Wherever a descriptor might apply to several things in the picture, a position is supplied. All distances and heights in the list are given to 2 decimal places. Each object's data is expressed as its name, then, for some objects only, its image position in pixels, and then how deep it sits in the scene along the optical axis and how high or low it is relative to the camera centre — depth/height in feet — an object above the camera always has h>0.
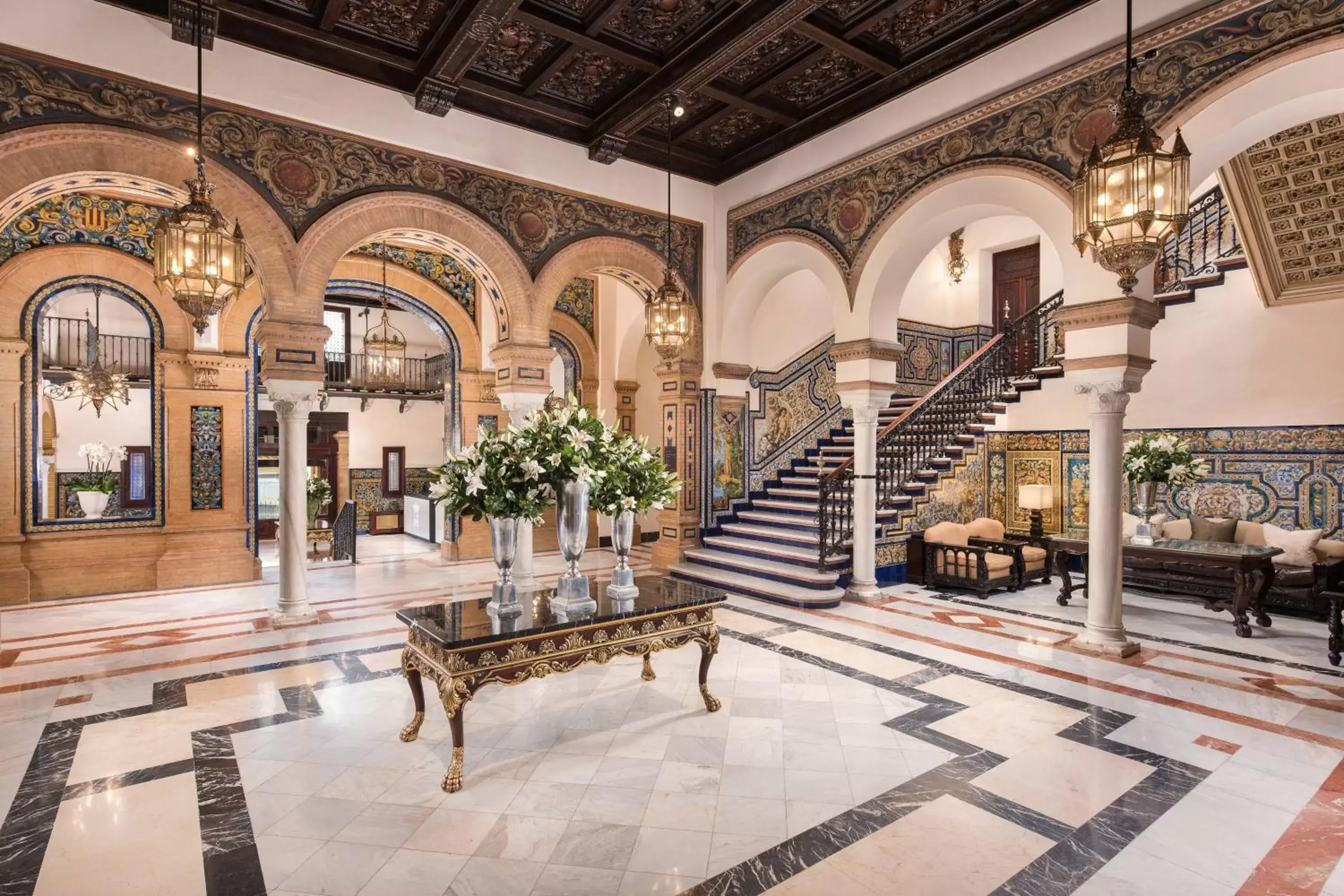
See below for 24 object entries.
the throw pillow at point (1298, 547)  21.48 -3.53
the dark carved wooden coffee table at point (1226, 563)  19.15 -3.70
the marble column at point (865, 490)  23.81 -1.65
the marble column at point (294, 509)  20.42 -1.94
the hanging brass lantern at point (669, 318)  22.41 +4.41
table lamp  25.45 -2.11
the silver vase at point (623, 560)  13.05 -2.40
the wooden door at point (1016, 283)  38.40 +9.64
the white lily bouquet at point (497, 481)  12.20 -0.64
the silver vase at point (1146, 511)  21.83 -2.38
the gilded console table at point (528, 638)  10.61 -3.43
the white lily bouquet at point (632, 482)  13.17 -0.74
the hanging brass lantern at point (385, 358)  38.22 +5.94
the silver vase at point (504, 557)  12.16 -2.12
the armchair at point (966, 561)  24.29 -4.47
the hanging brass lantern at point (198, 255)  14.26 +4.28
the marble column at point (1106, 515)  17.26 -1.93
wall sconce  39.65 +11.34
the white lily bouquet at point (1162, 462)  23.18 -0.69
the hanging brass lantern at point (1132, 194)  11.71 +4.54
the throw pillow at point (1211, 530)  24.03 -3.26
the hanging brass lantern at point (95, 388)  31.91 +3.14
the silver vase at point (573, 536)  12.69 -1.78
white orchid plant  28.40 -0.99
